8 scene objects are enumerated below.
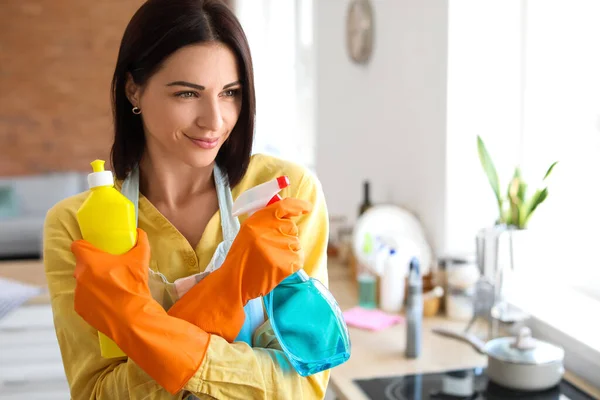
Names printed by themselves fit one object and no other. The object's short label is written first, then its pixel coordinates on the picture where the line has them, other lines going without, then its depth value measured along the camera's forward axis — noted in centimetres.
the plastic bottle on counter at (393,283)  198
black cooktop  138
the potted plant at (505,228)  164
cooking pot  136
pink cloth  185
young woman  86
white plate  206
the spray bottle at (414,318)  160
